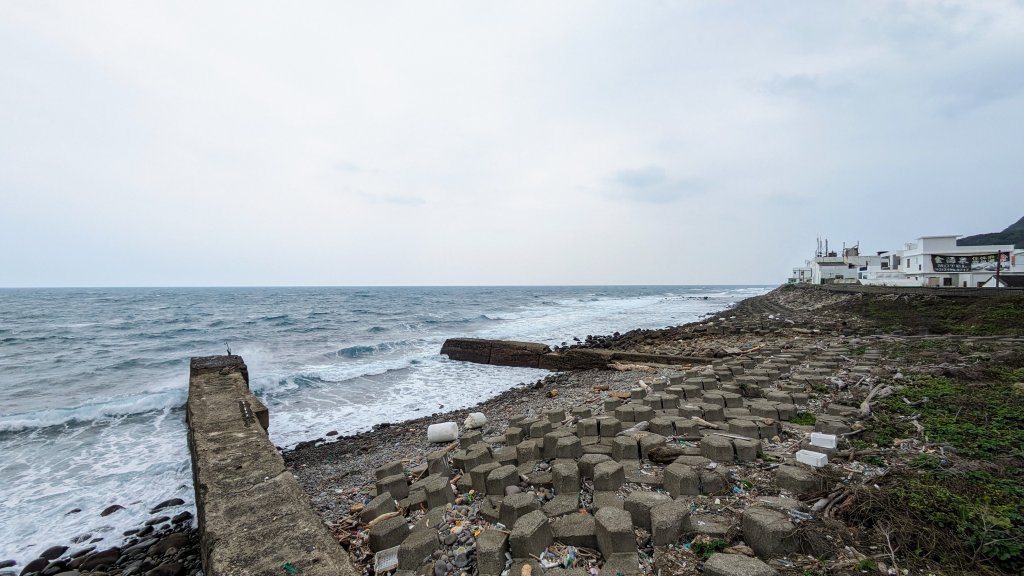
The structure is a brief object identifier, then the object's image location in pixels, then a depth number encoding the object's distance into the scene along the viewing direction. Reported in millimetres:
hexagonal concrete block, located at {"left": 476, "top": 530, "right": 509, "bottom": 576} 2791
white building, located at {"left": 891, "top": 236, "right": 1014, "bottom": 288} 30969
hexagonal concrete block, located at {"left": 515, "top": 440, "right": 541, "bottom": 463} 4418
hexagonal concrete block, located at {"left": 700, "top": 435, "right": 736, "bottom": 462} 3900
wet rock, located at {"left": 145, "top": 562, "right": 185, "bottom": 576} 4230
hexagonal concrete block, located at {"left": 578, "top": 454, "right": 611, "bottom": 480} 3879
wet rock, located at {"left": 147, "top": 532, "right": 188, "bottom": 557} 4633
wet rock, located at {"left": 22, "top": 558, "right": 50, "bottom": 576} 4465
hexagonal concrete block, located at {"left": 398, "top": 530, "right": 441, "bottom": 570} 3025
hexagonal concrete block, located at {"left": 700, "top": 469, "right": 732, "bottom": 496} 3386
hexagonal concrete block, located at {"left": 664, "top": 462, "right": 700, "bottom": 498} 3371
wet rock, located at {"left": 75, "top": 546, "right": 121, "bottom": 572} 4500
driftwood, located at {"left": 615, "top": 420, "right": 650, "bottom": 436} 4883
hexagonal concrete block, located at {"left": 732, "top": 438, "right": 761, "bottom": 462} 3898
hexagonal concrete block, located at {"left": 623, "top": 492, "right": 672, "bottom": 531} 3027
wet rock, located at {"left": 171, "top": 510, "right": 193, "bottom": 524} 5264
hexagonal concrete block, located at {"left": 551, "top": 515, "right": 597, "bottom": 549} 2891
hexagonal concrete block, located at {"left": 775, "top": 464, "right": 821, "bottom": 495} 3223
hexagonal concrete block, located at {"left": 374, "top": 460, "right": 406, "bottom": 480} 4559
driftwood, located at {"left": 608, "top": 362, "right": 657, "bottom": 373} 11264
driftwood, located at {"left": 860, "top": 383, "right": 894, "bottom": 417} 4797
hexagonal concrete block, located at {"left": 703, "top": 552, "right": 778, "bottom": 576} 2346
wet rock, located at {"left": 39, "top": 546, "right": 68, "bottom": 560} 4710
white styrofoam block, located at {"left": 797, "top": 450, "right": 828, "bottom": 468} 3572
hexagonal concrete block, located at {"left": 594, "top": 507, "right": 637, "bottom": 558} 2734
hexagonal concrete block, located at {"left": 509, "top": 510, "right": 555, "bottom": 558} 2842
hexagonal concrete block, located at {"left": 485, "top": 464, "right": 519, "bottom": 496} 3846
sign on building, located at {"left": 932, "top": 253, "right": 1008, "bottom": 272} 32656
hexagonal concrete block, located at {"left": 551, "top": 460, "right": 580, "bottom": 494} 3674
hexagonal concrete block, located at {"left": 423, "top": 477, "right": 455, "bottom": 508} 3869
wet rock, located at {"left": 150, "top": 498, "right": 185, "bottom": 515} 5586
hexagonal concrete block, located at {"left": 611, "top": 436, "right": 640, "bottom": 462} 4156
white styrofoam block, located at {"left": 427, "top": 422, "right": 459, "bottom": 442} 6395
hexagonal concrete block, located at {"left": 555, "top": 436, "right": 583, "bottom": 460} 4305
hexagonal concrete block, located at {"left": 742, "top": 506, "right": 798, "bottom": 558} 2602
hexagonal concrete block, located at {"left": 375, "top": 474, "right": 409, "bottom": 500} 4238
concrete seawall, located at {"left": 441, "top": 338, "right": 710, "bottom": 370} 12434
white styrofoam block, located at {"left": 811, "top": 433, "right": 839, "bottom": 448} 3873
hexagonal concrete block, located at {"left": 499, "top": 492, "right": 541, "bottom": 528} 3244
